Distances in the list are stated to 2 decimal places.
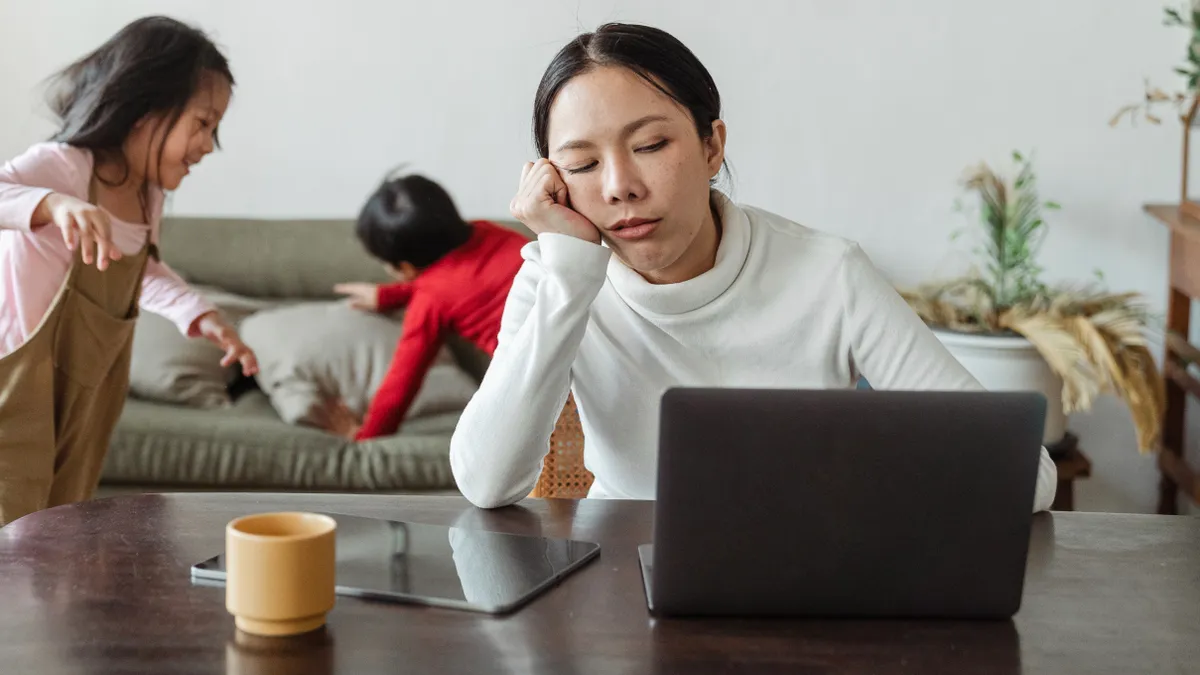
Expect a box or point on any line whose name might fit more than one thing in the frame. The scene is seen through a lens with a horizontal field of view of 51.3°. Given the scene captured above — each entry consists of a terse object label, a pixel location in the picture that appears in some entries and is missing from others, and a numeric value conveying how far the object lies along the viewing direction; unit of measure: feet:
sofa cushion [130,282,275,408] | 9.59
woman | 4.30
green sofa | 8.81
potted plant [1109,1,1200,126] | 9.64
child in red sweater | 8.93
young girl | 6.32
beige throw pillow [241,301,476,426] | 9.59
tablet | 3.20
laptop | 2.87
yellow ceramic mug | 2.89
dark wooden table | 2.80
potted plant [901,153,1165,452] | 9.05
